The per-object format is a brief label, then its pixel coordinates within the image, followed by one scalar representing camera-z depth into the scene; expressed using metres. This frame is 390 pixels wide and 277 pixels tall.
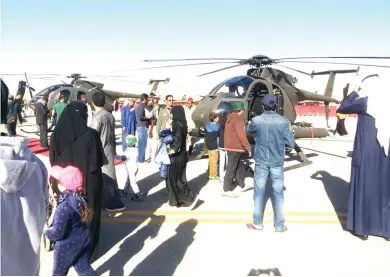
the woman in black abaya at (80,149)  3.43
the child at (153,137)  9.23
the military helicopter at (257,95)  8.51
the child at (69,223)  2.49
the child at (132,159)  5.54
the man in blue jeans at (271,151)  4.45
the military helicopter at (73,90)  15.12
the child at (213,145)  7.09
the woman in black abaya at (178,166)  5.39
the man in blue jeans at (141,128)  8.77
